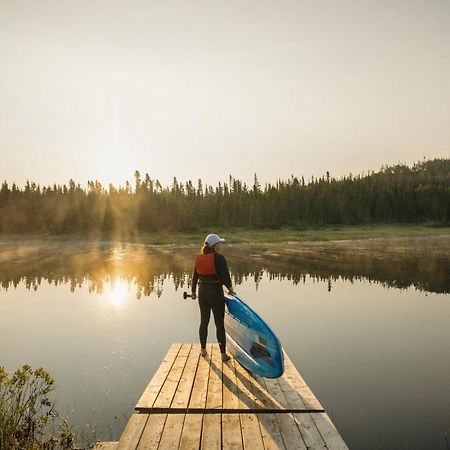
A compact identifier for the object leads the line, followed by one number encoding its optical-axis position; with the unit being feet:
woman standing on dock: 28.99
